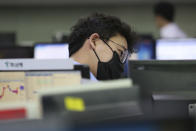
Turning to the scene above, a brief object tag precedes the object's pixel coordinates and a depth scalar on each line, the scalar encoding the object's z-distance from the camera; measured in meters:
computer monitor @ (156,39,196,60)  5.37
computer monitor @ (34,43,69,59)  5.34
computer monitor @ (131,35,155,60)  5.61
